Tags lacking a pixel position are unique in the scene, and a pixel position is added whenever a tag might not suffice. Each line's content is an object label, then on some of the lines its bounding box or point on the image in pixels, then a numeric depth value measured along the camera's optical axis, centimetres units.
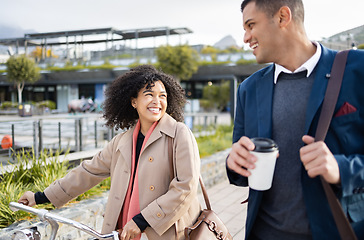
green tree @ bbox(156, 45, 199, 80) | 2650
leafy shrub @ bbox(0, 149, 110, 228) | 373
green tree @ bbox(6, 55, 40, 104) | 3216
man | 124
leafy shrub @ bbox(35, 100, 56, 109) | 3175
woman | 206
